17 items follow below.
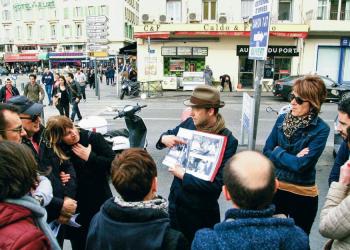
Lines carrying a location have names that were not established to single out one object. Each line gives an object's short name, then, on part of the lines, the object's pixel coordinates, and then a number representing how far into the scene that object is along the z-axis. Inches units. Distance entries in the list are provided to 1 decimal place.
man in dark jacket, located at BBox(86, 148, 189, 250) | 71.1
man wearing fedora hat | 103.3
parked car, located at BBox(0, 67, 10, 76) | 2183.8
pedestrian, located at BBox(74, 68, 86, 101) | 859.0
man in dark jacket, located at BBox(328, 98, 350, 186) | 105.2
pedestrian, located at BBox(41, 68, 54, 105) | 799.9
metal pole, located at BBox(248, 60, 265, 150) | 192.5
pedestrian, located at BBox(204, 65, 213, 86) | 876.2
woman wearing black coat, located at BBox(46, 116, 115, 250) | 113.2
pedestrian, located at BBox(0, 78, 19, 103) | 441.2
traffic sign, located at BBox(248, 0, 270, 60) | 181.8
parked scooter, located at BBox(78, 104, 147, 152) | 259.0
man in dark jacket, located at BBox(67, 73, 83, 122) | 470.9
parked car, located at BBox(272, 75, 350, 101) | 711.7
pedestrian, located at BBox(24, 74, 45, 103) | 498.3
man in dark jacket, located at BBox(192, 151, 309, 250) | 61.3
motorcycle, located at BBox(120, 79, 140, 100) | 794.2
